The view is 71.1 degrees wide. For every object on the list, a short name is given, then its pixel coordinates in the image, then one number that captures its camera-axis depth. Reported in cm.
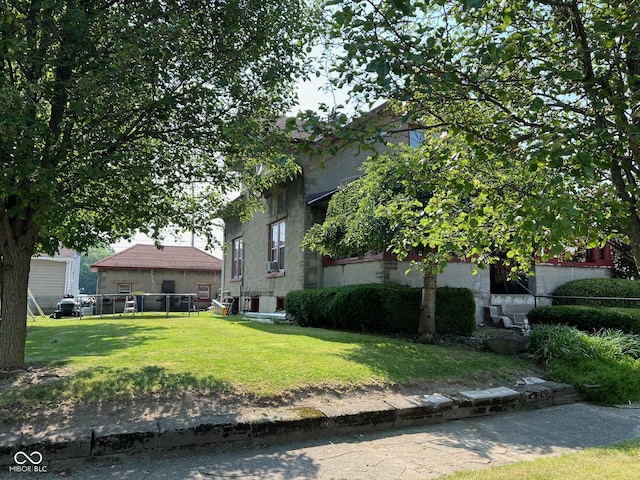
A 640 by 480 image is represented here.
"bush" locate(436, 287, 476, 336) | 1116
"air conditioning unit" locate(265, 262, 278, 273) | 1827
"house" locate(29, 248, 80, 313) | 2616
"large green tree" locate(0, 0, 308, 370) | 516
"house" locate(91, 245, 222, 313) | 2839
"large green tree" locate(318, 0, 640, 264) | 324
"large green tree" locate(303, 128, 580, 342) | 397
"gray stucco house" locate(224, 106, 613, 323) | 1322
